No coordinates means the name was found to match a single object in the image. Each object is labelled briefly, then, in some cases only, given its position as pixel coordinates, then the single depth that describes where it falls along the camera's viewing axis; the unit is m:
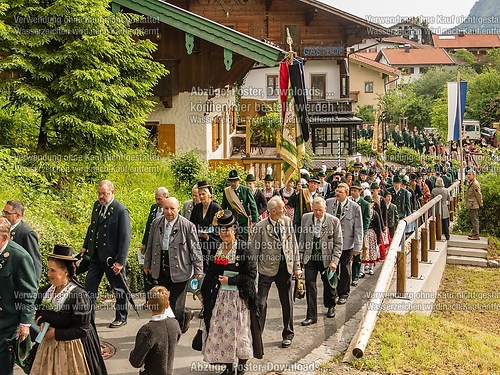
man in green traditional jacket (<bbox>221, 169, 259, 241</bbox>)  10.61
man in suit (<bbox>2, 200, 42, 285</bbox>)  6.97
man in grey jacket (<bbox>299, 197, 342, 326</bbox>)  9.13
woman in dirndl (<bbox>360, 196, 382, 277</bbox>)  12.55
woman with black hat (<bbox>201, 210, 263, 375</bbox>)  7.04
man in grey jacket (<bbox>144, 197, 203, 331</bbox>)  7.82
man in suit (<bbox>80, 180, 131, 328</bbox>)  8.27
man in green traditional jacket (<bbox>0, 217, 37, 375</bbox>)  6.02
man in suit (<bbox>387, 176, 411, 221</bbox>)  15.41
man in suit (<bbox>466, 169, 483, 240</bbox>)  16.62
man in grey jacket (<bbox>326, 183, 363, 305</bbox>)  10.41
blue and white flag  20.72
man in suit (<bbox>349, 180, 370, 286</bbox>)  11.66
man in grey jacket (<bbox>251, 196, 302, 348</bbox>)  8.21
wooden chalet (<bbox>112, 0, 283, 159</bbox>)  16.66
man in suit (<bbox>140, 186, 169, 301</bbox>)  8.59
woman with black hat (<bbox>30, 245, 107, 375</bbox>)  5.39
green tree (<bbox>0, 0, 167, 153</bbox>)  12.91
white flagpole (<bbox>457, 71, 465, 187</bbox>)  20.55
